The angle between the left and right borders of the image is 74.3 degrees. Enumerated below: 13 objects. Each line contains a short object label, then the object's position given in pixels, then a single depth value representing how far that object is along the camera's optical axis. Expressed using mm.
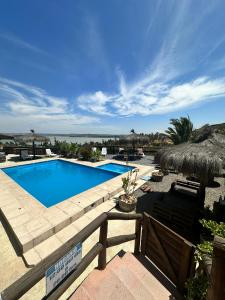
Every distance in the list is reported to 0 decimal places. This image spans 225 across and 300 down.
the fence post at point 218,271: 1358
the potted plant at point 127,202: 5965
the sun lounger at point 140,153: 17391
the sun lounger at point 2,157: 13242
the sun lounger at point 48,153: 16656
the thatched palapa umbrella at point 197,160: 4840
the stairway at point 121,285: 2404
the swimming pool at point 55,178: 8258
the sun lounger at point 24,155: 14470
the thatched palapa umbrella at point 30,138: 16569
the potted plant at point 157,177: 9422
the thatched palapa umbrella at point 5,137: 16741
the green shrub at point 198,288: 2046
